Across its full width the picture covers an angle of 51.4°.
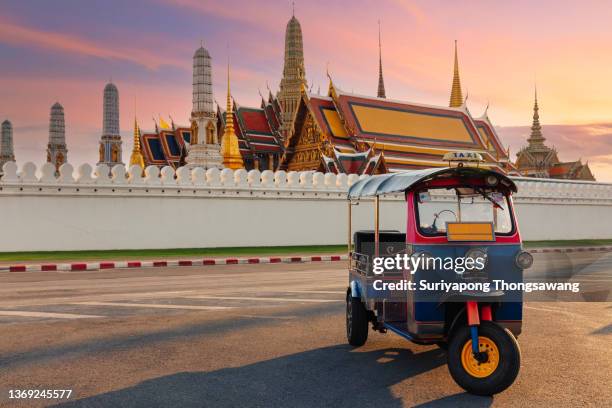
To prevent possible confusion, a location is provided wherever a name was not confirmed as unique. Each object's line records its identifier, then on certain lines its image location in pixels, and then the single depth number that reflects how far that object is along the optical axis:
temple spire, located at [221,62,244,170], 34.78
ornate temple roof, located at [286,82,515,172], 35.84
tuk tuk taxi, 5.23
